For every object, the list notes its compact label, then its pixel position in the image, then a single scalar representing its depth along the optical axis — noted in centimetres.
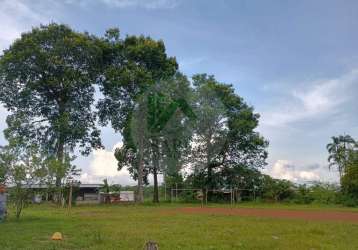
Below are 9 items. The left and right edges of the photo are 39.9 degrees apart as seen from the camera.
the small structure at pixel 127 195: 5568
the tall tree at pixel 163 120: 4309
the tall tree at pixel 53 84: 4109
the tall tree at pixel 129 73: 4297
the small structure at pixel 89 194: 5084
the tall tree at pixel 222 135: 4943
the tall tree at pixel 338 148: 5564
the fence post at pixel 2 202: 1883
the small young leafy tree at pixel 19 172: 2102
